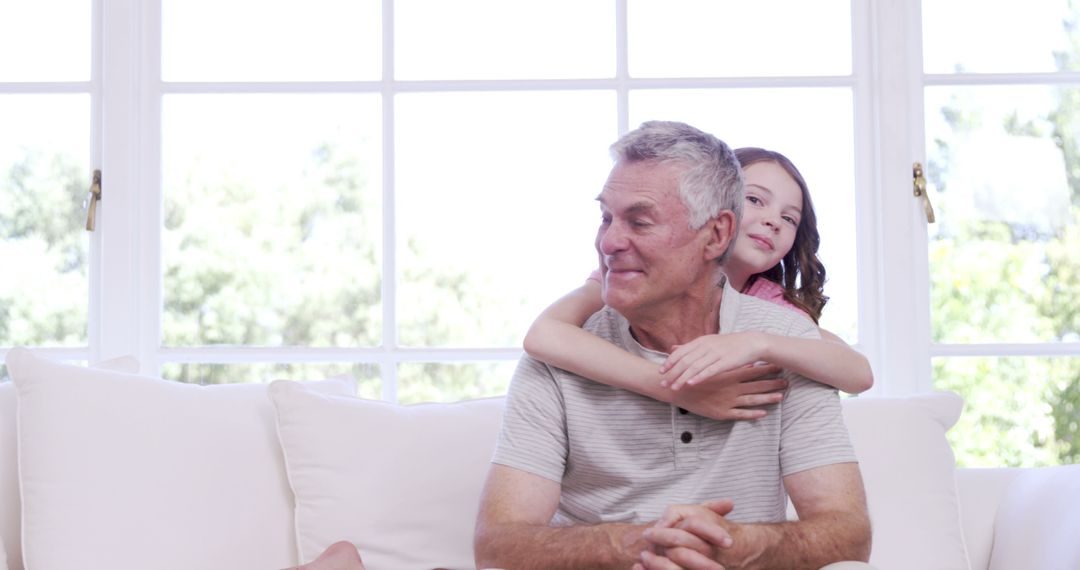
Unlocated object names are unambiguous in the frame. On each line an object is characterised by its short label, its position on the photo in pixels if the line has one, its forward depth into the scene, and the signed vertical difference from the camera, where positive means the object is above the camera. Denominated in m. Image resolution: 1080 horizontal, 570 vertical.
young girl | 1.84 -0.08
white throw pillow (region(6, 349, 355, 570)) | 2.18 -0.31
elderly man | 1.91 -0.19
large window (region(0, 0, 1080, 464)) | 3.23 +0.39
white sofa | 2.21 -0.33
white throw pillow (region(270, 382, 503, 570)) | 2.32 -0.32
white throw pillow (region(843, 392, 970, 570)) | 2.44 -0.36
